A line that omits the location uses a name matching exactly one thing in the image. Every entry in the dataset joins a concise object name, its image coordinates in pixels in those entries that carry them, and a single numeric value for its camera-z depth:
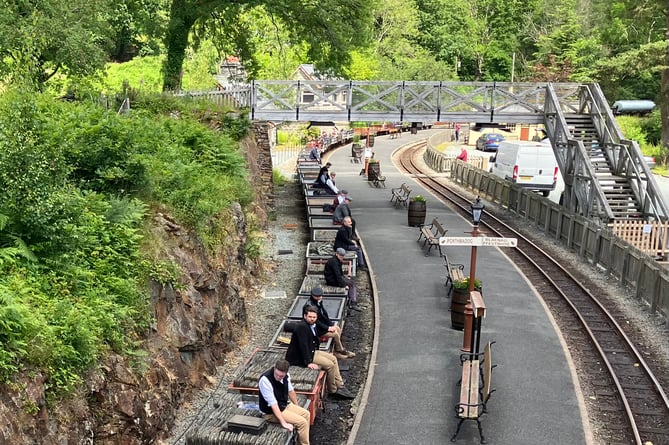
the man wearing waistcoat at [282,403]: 8.91
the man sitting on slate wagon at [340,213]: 20.78
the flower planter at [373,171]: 37.31
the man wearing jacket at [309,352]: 10.88
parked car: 58.53
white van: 32.75
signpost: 12.49
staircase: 23.14
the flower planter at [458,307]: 15.05
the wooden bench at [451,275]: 17.23
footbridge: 26.81
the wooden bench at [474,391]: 10.41
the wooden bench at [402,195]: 30.14
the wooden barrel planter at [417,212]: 25.55
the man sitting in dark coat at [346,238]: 17.86
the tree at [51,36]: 16.23
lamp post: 13.16
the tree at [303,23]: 27.15
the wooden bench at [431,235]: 21.58
